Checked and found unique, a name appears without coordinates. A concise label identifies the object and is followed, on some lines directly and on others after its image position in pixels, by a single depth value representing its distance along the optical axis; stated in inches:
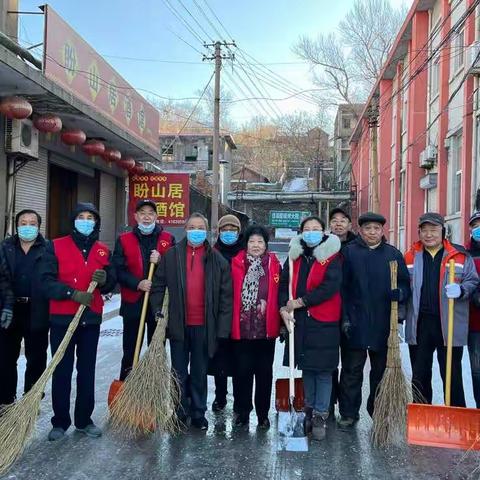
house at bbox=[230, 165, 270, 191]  2007.9
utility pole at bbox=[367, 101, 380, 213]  709.3
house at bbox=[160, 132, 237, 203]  1327.5
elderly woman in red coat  157.3
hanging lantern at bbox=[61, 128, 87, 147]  362.0
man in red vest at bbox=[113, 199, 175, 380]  176.1
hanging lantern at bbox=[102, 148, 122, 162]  435.2
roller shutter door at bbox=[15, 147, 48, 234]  339.3
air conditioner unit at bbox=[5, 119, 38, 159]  305.4
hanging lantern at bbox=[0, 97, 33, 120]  278.8
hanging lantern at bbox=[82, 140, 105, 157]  402.0
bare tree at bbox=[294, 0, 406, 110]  1254.3
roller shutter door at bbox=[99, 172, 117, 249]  503.2
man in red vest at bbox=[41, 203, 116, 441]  149.9
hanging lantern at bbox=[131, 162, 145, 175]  518.3
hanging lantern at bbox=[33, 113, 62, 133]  320.5
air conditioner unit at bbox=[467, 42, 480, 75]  370.8
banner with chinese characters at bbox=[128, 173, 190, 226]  493.7
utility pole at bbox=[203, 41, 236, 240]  698.8
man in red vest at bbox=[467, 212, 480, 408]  156.5
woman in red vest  152.6
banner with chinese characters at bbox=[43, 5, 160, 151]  301.0
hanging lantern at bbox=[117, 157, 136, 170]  479.6
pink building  424.8
